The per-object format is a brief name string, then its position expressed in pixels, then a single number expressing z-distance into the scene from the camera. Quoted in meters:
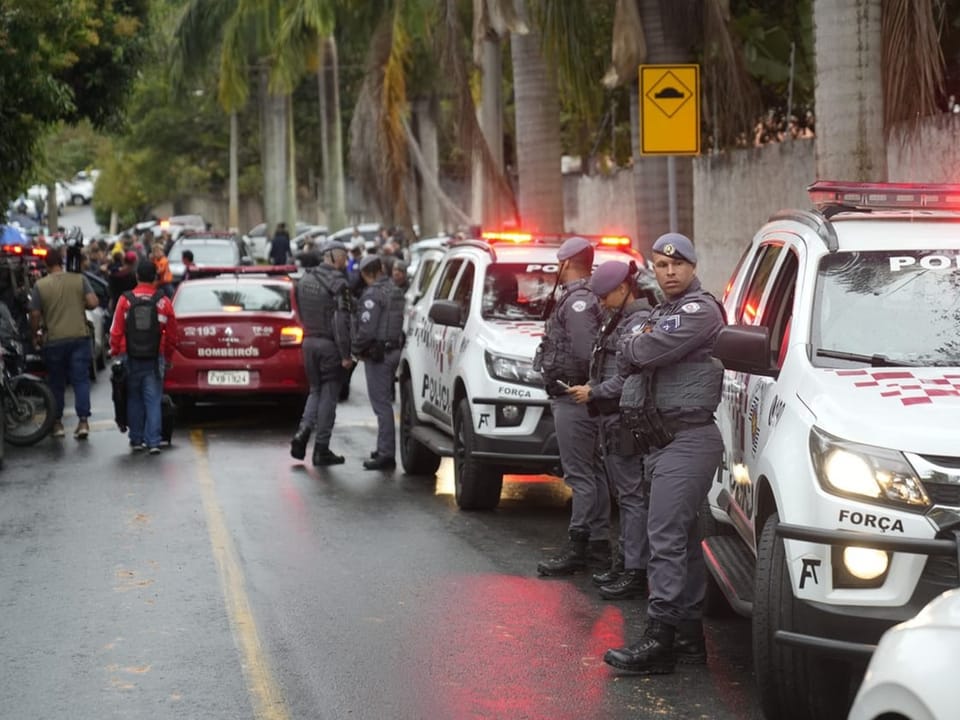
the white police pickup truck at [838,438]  6.00
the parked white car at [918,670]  3.76
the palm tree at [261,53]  39.38
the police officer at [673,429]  7.49
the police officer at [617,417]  8.97
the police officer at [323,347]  14.64
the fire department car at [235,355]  17.31
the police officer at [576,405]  9.70
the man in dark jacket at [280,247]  40.03
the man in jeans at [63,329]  16.73
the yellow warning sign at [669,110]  14.33
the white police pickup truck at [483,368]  11.72
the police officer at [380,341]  14.36
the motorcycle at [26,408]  16.17
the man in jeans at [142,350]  15.52
